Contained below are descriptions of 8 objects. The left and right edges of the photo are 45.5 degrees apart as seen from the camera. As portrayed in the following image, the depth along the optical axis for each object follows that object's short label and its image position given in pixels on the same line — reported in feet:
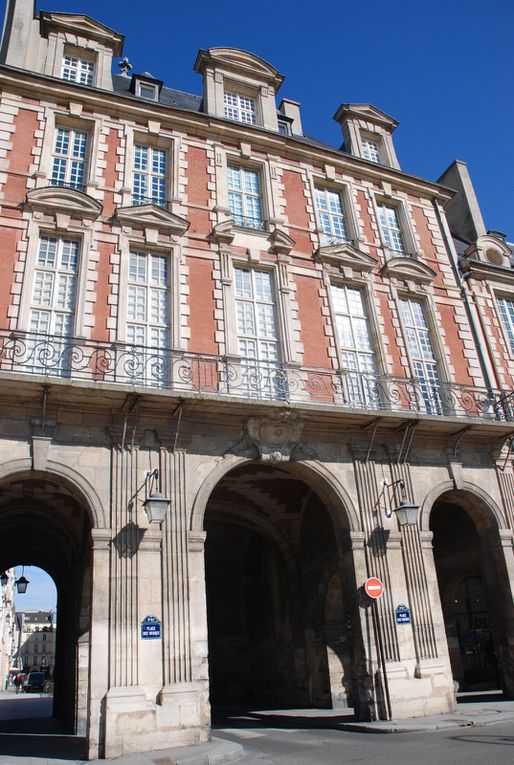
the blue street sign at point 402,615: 33.99
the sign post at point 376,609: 32.53
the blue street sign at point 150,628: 28.73
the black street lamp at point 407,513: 33.71
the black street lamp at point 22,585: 56.91
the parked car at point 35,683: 146.82
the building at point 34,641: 328.29
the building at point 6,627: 179.74
